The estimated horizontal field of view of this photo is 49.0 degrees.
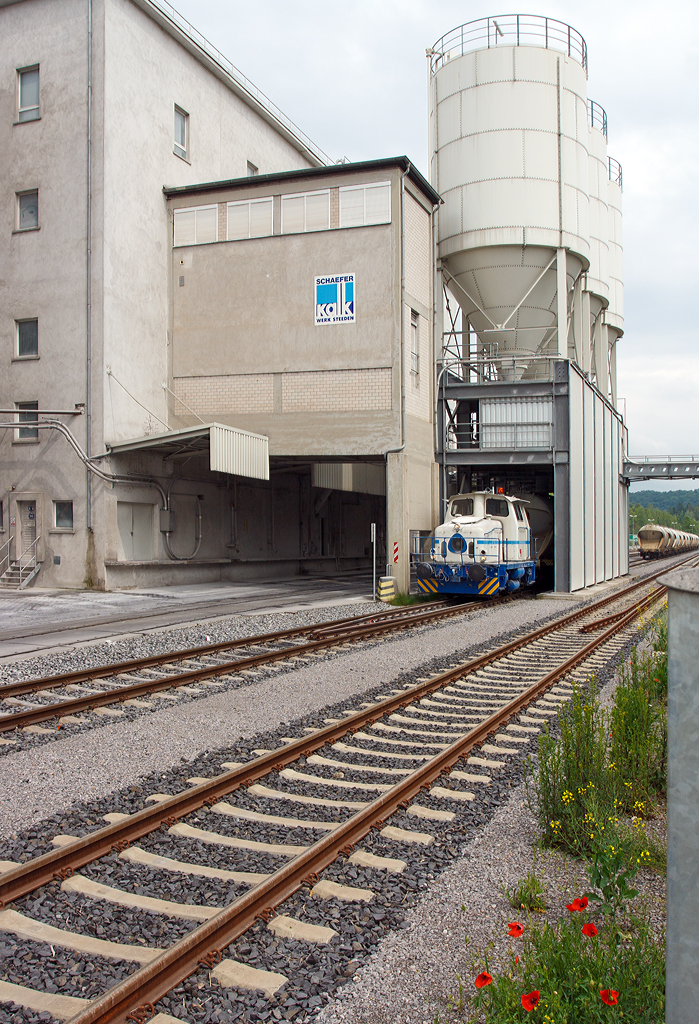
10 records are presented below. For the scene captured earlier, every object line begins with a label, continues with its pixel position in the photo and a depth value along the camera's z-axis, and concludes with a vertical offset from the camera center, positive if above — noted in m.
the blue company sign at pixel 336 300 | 23.38 +6.60
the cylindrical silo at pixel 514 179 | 25.78 +11.49
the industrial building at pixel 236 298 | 23.06 +6.98
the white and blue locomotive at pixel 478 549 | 20.84 -0.96
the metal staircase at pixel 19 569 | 23.36 -1.66
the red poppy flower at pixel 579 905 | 3.22 -1.65
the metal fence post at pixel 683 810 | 2.22 -0.87
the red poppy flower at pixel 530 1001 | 2.64 -1.69
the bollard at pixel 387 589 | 21.73 -2.14
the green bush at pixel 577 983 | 2.81 -1.81
